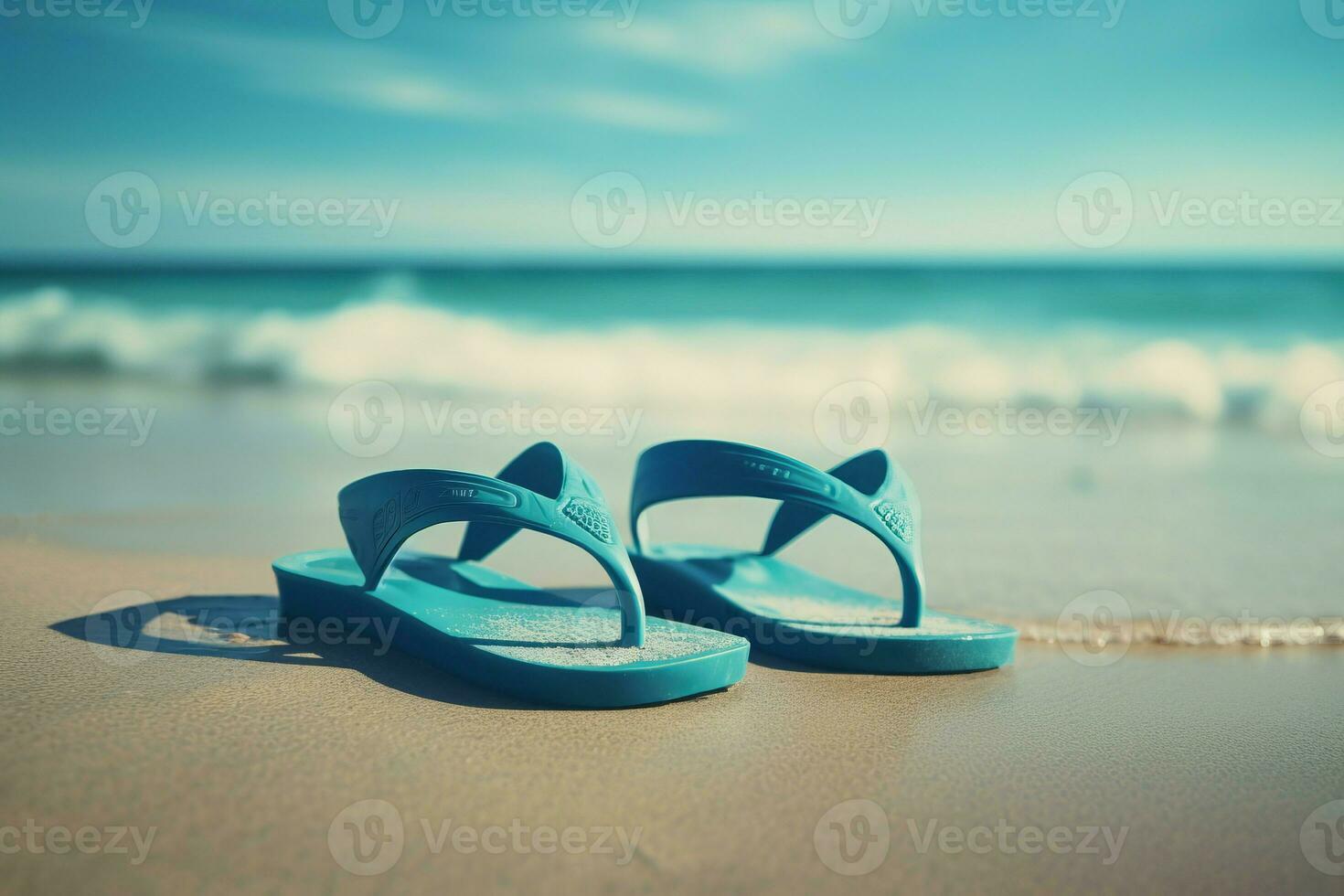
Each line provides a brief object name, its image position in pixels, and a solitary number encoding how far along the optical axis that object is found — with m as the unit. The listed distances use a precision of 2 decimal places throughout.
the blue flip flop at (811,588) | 0.93
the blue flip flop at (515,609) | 0.85
